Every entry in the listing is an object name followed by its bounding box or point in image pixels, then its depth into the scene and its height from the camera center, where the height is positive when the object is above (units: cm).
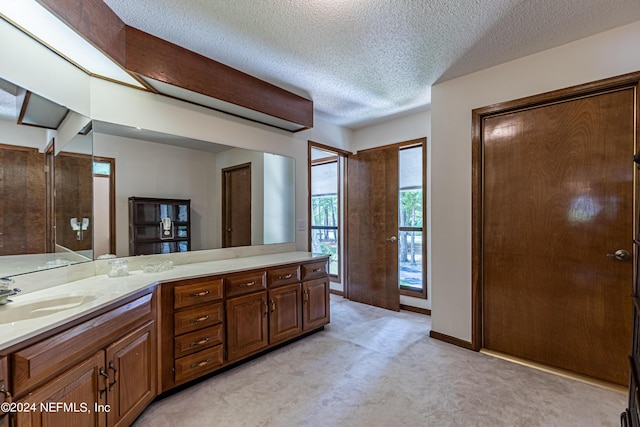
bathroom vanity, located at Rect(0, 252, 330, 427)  110 -66
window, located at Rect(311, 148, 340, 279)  471 +11
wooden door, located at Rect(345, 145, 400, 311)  382 -19
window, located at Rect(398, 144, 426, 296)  378 -12
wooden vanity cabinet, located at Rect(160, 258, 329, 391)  197 -81
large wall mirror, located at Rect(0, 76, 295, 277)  154 +22
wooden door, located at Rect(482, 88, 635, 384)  204 -16
